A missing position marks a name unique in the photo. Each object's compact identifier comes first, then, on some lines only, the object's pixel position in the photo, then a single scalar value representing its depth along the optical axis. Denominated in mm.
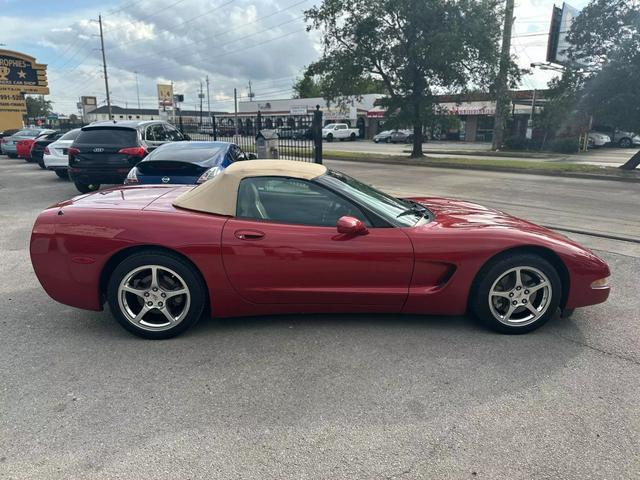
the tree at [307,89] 71125
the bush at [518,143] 30422
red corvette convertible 3414
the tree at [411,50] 18234
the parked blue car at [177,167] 7115
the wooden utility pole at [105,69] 52438
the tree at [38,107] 89750
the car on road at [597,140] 31716
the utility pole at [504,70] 19312
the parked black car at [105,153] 9250
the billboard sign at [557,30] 25781
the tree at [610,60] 14695
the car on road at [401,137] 42844
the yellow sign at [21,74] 36188
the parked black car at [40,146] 16812
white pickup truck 45781
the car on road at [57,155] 12469
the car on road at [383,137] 43875
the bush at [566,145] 28859
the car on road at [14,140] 20861
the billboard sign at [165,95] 52719
